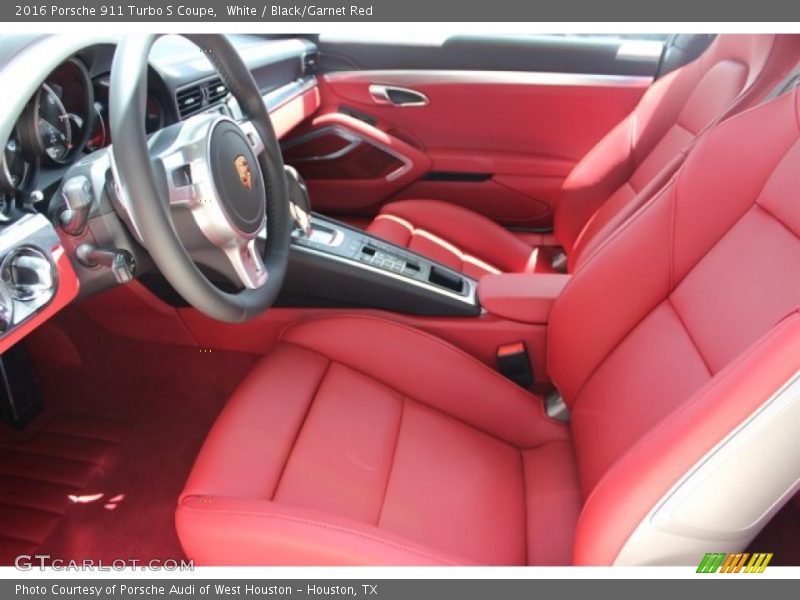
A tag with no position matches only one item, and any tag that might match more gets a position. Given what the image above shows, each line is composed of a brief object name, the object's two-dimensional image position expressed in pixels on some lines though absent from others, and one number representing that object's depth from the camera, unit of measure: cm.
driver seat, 70
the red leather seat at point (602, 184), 134
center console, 125
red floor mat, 128
